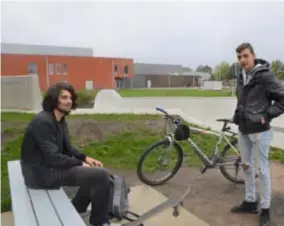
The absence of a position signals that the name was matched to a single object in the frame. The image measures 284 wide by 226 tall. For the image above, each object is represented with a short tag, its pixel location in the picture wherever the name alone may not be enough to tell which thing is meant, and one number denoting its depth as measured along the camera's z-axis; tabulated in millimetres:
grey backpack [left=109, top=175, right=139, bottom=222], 2711
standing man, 3279
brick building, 42156
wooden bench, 2117
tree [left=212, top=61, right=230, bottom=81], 63138
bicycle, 4590
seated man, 2525
